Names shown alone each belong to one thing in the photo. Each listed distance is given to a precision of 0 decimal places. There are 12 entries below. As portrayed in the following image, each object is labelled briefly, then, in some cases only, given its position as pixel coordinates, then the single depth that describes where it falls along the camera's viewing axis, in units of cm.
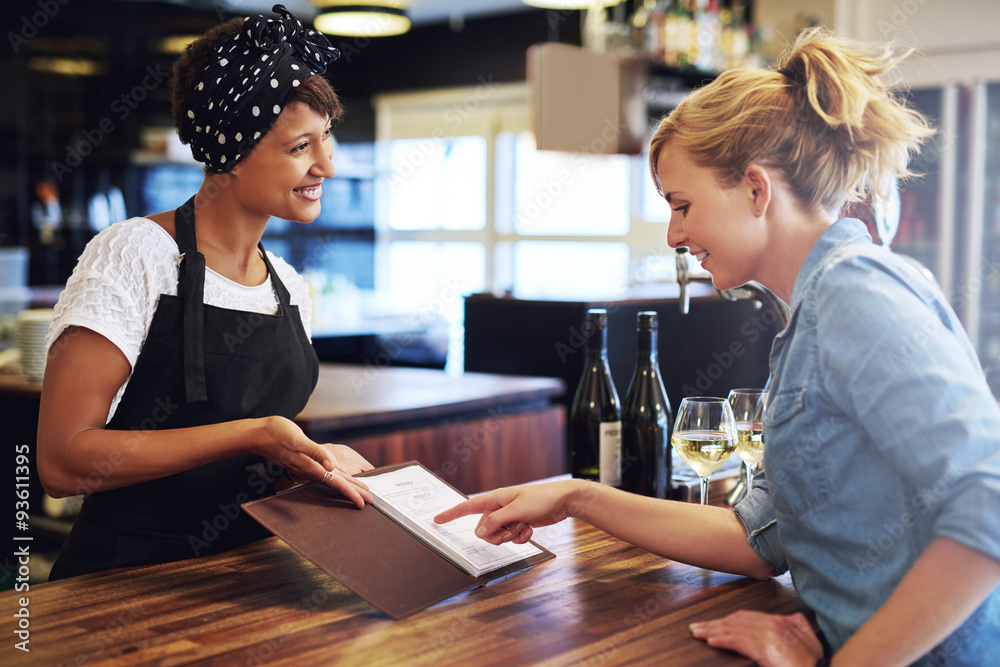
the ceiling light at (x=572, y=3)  400
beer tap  170
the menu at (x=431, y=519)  125
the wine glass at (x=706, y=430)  143
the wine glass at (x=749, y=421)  150
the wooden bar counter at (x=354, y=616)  99
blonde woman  90
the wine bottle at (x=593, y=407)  174
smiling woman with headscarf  133
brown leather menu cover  114
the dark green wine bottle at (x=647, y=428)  168
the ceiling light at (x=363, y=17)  434
